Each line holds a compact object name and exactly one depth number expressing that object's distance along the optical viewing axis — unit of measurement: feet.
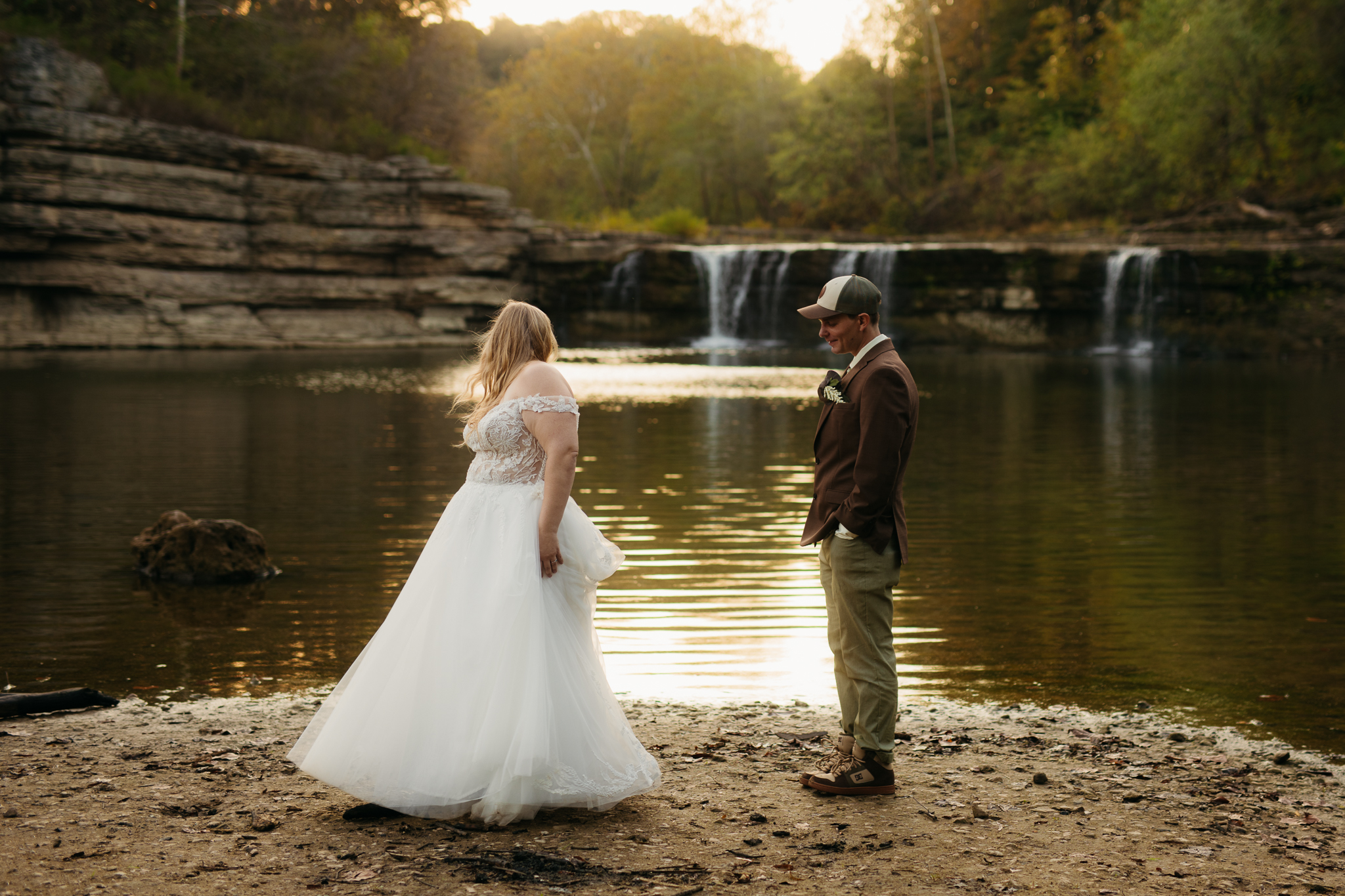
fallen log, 17.16
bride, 13.06
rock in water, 28.53
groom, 14.01
